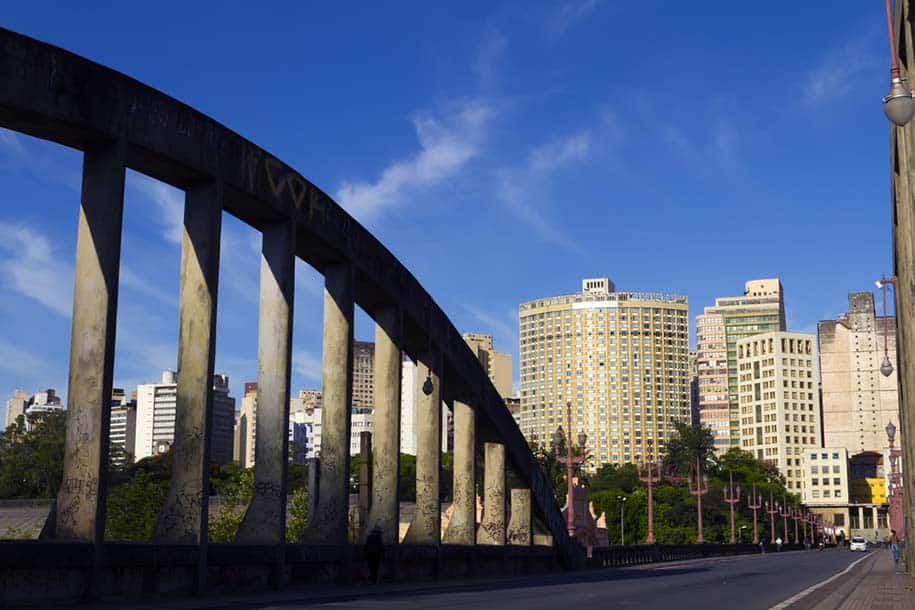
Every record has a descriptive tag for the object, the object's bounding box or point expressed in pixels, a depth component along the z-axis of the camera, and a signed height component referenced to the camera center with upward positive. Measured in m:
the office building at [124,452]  112.75 +4.35
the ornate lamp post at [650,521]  63.72 -1.45
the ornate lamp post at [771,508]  133.62 -1.58
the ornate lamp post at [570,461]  49.19 +1.60
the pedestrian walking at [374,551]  23.31 -1.16
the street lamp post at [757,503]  126.83 -0.79
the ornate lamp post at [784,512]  152.45 -2.19
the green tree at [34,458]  116.44 +3.76
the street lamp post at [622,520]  125.34 -2.75
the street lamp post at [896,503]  67.79 -0.43
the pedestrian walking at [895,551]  54.89 -2.66
